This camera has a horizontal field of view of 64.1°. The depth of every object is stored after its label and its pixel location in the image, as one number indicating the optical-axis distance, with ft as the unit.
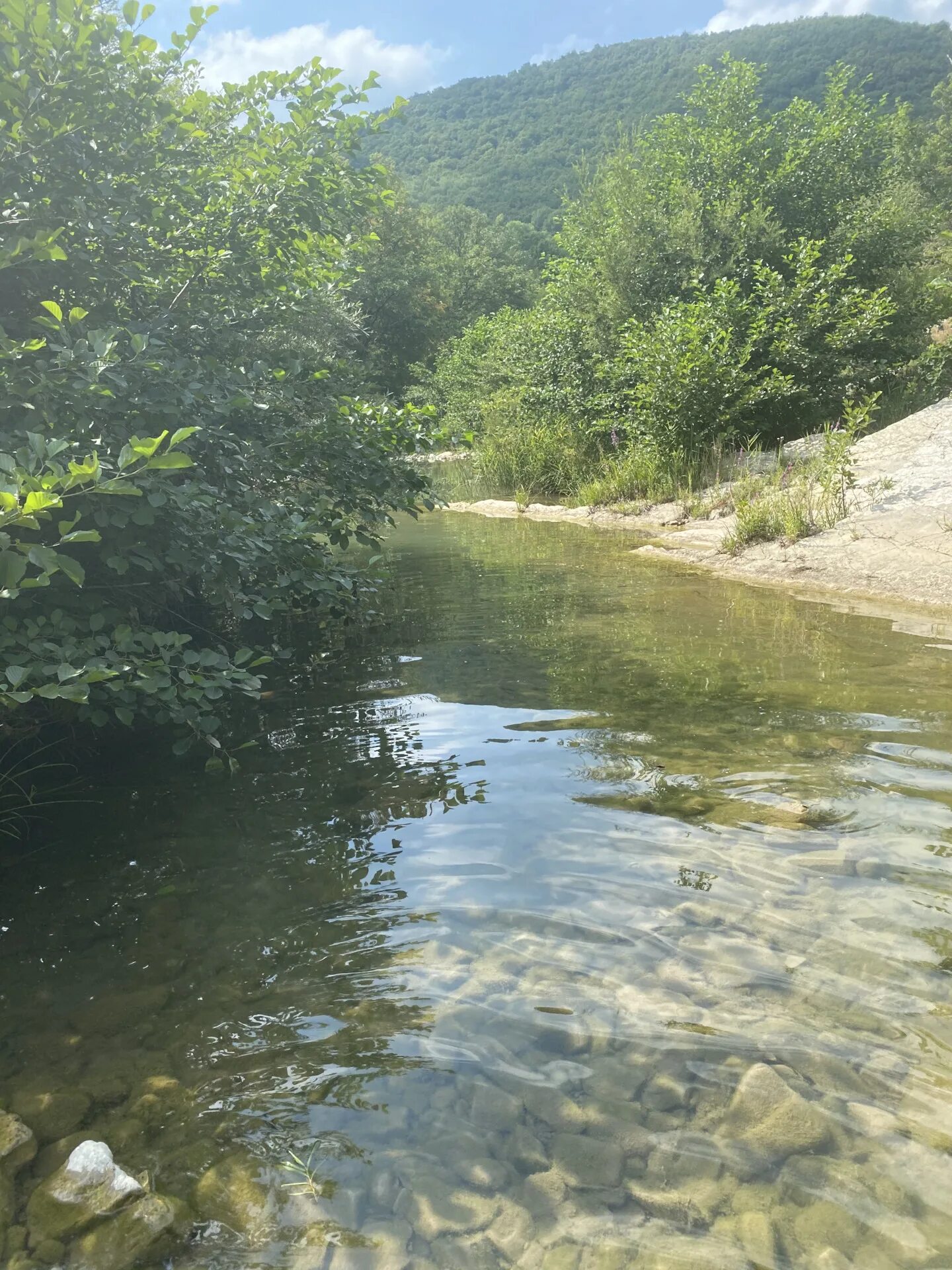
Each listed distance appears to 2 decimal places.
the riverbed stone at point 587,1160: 5.96
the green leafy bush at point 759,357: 42.91
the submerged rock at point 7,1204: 5.75
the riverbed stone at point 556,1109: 6.41
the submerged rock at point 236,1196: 5.77
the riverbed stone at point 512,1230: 5.49
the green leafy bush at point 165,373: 10.35
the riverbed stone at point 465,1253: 5.41
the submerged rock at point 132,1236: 5.45
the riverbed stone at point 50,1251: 5.49
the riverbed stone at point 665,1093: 6.51
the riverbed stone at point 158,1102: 6.74
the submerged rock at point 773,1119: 6.09
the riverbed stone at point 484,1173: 5.98
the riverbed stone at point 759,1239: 5.28
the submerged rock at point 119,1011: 7.87
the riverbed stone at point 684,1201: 5.61
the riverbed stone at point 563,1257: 5.34
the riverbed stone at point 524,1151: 6.10
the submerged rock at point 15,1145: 6.23
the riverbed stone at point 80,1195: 5.72
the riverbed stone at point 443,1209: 5.67
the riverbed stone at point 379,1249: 5.40
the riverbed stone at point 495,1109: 6.48
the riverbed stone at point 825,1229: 5.34
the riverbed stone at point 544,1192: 5.78
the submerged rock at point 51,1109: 6.65
